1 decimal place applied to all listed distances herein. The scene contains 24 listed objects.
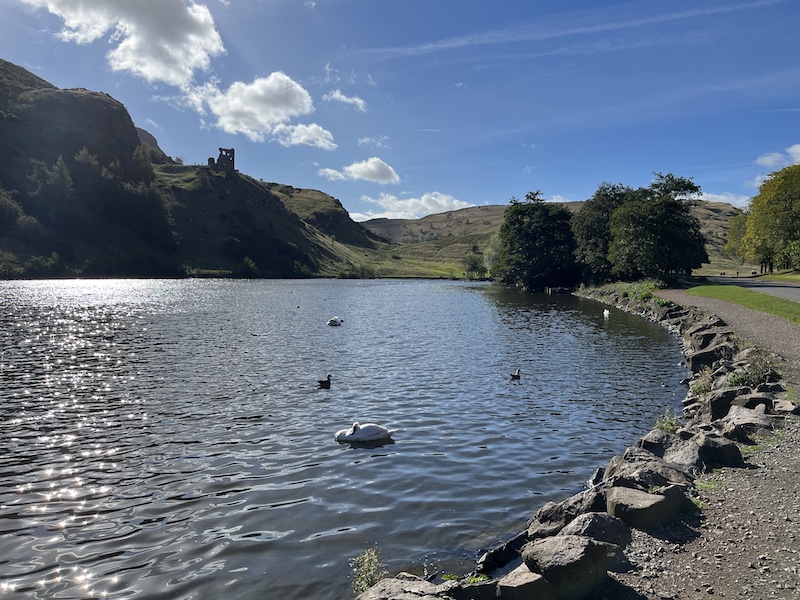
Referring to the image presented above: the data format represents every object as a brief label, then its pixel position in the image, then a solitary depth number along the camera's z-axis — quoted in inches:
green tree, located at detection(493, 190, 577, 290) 4692.4
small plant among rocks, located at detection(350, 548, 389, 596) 382.3
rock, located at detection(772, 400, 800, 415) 643.1
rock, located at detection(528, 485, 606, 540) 440.1
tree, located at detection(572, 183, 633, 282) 4143.7
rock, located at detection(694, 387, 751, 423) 764.6
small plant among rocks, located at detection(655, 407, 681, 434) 720.5
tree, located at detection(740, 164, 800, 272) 3646.7
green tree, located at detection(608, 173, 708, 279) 3378.4
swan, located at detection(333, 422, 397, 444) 714.8
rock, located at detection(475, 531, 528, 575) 410.9
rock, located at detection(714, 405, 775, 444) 596.1
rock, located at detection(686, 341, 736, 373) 1161.3
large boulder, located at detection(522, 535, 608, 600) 323.9
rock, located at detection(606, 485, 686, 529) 400.8
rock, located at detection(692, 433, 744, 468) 514.0
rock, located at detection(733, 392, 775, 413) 693.3
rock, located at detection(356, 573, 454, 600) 305.9
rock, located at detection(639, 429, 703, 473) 525.7
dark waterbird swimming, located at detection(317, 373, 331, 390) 1032.6
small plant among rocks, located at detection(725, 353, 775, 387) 844.0
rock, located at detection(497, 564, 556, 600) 319.3
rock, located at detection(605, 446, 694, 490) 466.0
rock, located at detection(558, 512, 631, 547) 377.4
